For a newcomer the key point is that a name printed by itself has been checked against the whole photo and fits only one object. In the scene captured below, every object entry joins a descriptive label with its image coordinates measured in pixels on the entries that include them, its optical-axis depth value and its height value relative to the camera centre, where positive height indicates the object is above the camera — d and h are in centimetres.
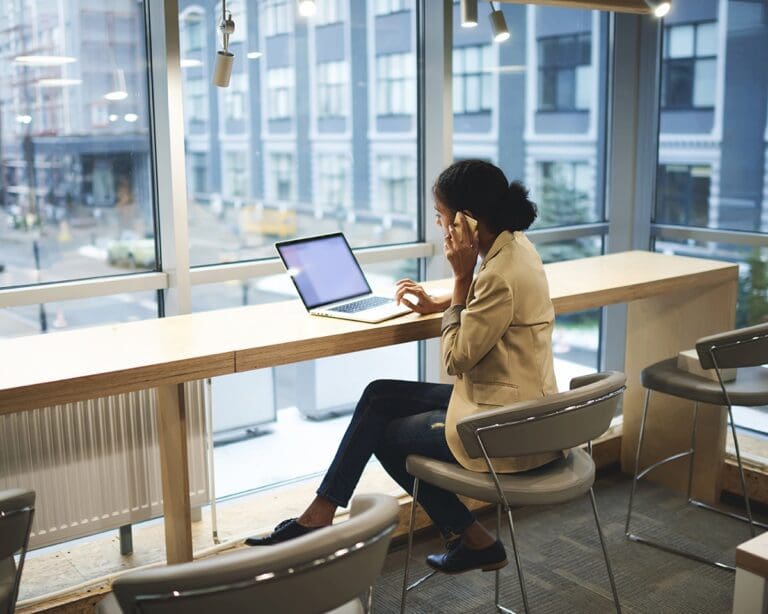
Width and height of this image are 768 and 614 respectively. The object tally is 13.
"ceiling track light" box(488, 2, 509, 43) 355 +41
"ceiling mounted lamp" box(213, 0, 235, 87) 292 +23
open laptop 289 -45
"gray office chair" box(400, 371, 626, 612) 224 -74
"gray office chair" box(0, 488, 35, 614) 182 -74
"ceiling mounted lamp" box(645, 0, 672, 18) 335 +44
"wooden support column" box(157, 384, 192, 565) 257 -88
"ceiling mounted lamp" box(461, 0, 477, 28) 334 +43
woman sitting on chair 248 -61
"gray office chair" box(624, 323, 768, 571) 296 -86
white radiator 284 -98
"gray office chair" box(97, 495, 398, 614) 143 -67
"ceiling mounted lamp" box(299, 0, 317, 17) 280 +39
